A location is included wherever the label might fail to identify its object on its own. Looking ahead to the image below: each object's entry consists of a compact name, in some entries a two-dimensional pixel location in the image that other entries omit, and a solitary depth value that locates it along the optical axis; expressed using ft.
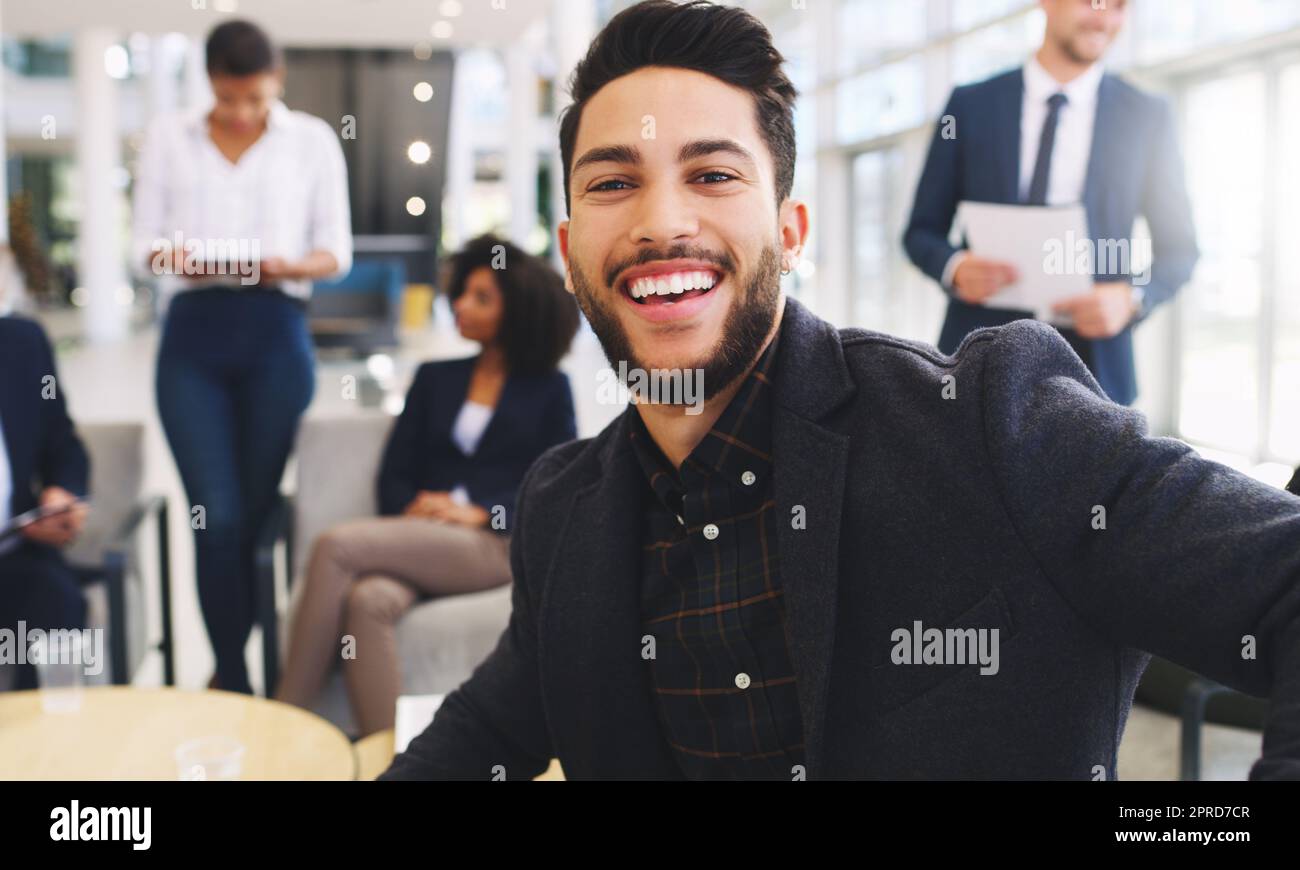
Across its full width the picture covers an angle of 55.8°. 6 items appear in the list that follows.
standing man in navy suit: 7.72
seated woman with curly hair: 9.76
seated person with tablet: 9.12
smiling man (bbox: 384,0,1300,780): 2.89
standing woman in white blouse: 10.14
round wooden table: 6.29
